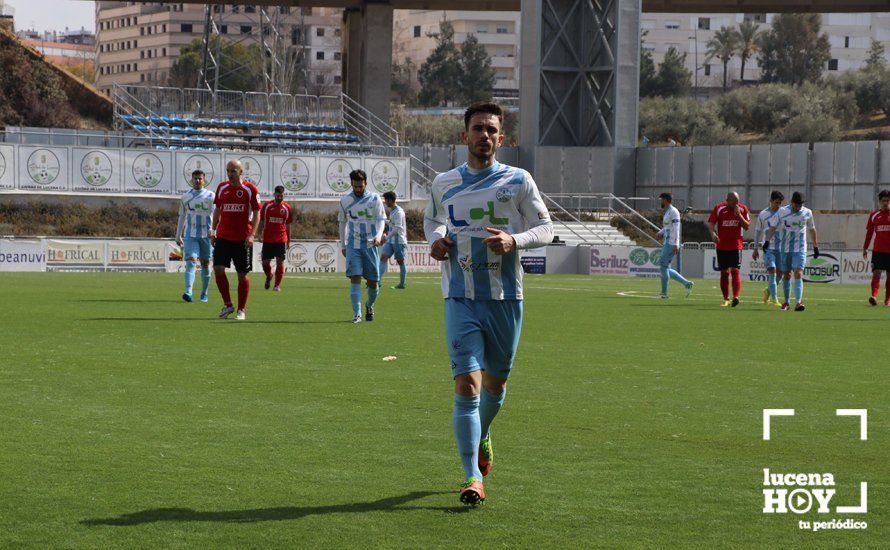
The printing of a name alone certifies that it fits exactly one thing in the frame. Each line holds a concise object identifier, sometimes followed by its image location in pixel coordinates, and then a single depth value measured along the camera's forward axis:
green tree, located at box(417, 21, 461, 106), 139.25
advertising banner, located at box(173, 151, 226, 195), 47.44
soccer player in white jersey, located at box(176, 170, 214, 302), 22.97
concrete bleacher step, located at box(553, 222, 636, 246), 51.91
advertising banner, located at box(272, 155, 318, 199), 49.44
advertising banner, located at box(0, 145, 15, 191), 44.88
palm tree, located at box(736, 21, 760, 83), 142.00
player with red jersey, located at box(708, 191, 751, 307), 25.30
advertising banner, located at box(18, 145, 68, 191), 45.56
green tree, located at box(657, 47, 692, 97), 131.25
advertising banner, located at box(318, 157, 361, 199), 50.72
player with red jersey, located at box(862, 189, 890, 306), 25.42
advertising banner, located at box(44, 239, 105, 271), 39.34
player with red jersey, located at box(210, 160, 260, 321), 18.81
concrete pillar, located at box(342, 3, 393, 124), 65.25
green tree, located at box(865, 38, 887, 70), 134.25
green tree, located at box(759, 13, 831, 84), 142.00
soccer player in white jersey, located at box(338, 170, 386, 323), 19.27
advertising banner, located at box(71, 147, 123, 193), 46.41
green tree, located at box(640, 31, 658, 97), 129.75
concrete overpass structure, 59.94
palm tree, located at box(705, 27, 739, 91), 143.62
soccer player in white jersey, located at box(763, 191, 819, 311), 24.05
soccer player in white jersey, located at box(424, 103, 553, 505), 7.18
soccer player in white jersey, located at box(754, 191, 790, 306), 24.23
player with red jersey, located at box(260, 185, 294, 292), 29.31
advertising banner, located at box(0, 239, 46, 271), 38.97
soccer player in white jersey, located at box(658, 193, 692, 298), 27.12
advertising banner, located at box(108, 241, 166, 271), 40.50
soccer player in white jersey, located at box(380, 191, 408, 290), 30.89
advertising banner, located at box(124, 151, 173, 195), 47.34
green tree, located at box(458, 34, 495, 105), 138.75
